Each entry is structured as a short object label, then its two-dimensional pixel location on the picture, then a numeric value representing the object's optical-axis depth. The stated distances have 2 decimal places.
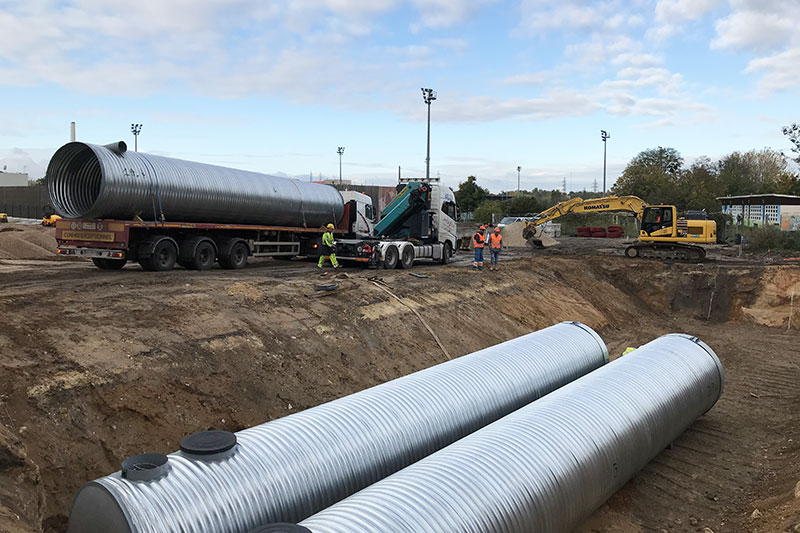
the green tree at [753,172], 75.38
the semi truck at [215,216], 16.83
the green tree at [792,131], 45.50
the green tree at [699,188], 59.81
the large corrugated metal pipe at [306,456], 4.64
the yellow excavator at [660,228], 28.45
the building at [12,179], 82.41
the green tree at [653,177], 65.93
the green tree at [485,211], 67.66
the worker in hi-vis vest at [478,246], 22.53
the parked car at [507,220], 49.59
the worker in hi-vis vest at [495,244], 23.38
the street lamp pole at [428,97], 53.12
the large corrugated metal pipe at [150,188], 16.42
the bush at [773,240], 34.84
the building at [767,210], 48.62
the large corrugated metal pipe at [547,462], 4.73
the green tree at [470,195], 78.06
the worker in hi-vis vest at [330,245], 19.80
